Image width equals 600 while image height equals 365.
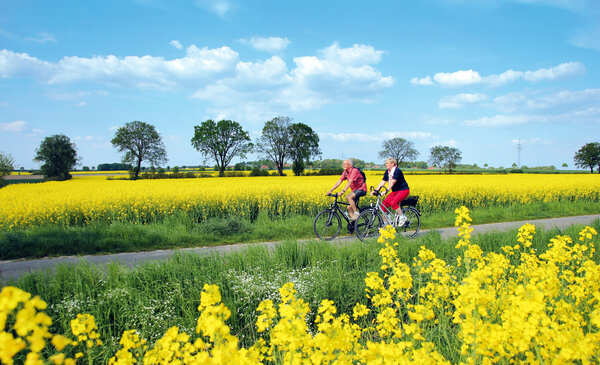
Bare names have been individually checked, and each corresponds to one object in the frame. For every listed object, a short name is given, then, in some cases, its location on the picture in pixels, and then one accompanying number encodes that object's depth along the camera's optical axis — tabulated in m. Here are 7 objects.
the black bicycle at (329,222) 9.20
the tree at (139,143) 57.41
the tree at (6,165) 43.70
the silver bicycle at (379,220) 9.03
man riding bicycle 9.05
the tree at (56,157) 47.91
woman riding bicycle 8.60
